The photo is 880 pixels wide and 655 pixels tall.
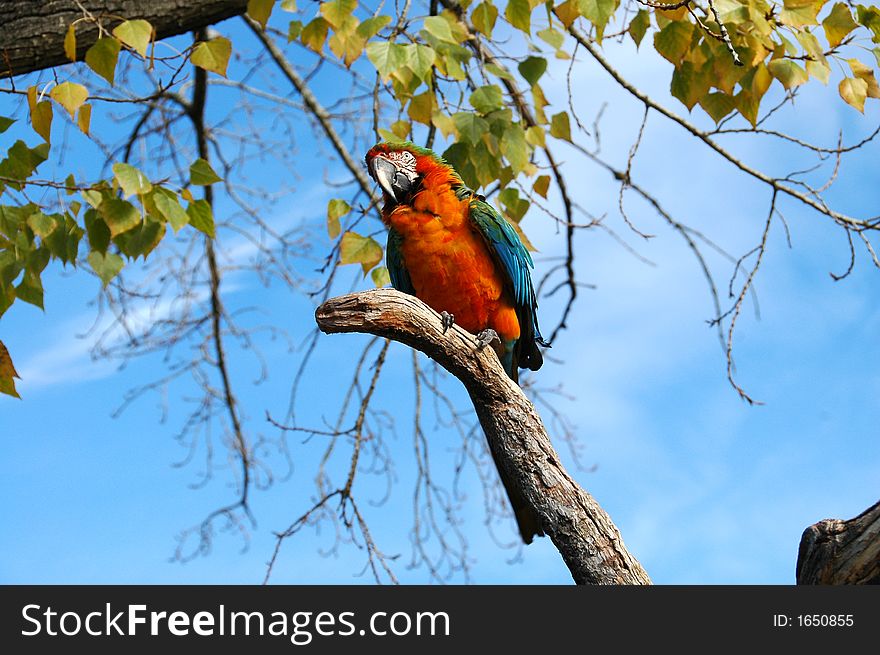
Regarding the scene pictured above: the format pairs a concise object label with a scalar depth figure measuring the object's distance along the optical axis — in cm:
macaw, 559
